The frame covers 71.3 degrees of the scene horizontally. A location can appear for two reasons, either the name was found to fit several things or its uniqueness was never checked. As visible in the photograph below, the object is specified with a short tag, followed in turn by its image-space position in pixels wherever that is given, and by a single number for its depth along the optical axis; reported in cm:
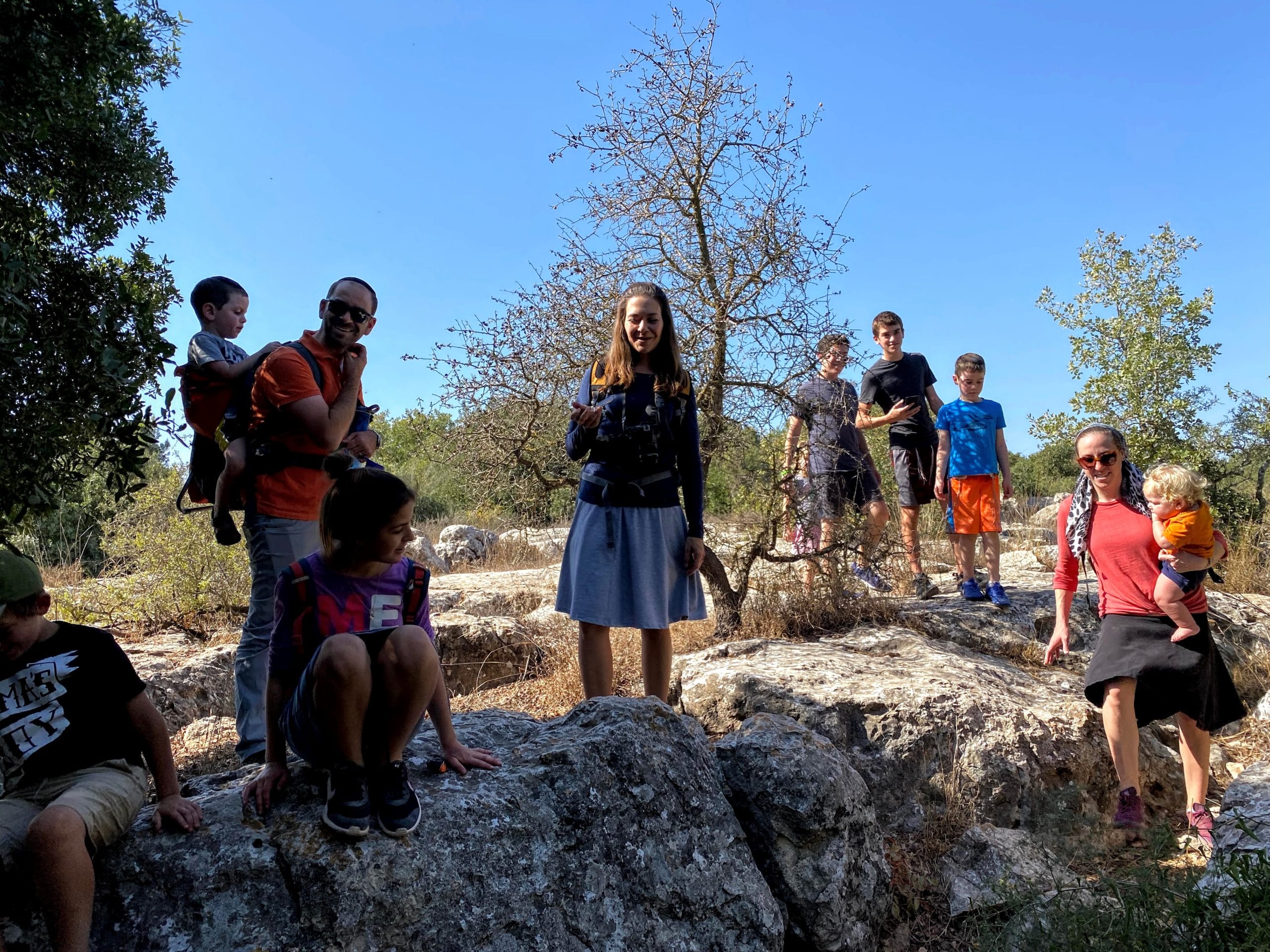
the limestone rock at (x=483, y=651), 673
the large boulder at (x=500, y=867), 220
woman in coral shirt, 398
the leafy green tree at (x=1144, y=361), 1212
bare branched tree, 595
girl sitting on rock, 229
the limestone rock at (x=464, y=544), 1386
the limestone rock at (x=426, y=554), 1155
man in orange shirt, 327
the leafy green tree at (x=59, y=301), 362
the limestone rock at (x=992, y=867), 345
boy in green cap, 220
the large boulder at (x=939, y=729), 445
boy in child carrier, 342
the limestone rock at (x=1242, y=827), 257
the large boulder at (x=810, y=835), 300
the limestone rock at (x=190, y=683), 582
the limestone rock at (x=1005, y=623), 609
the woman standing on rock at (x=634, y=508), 400
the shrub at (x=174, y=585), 852
